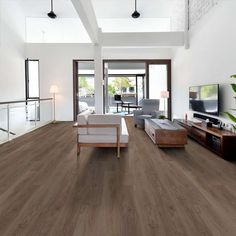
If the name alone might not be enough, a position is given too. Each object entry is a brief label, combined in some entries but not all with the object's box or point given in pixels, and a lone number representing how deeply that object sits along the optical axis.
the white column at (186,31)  8.20
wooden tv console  4.48
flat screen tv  5.71
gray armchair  8.62
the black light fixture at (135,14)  8.89
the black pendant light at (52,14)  8.97
